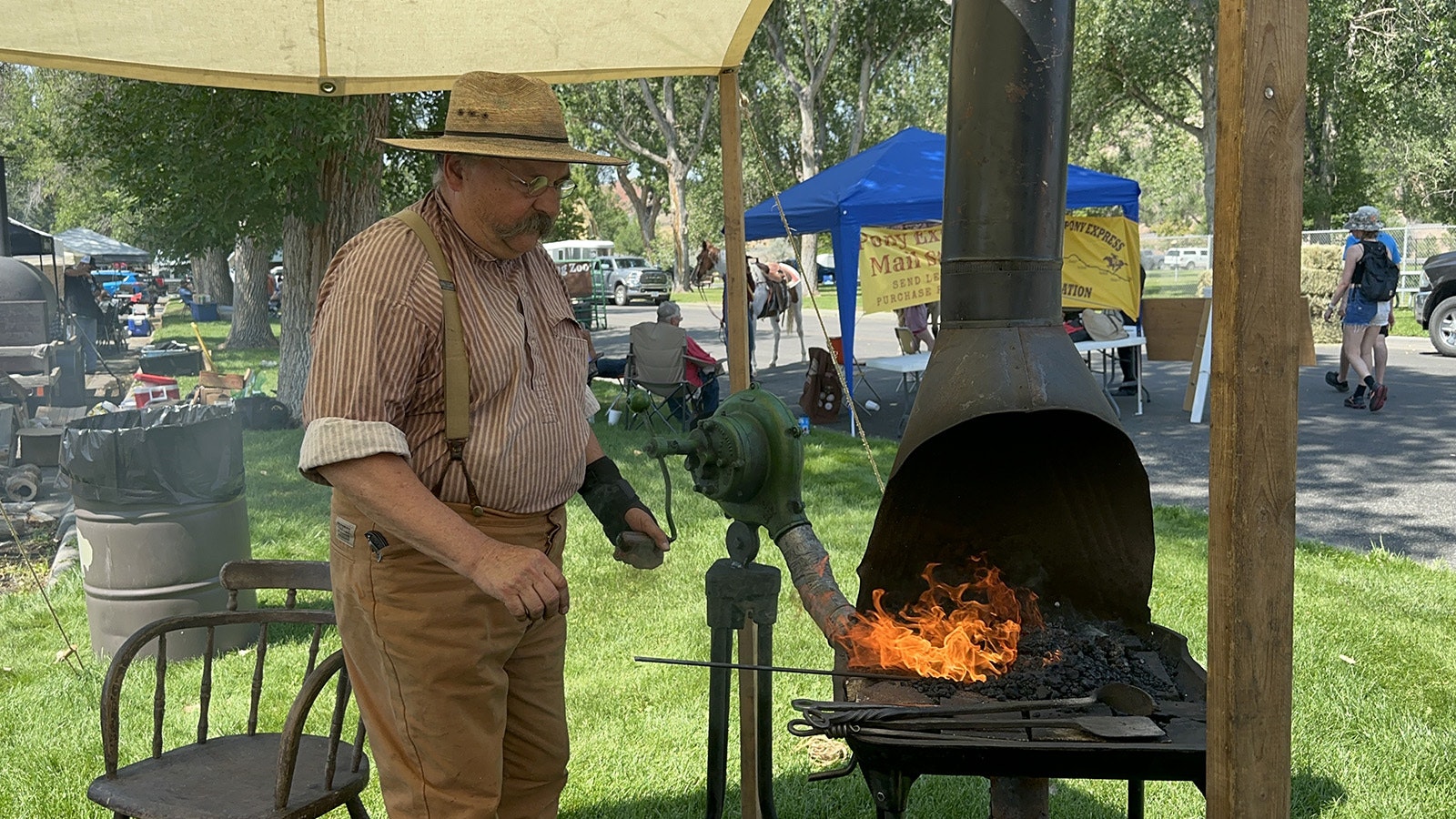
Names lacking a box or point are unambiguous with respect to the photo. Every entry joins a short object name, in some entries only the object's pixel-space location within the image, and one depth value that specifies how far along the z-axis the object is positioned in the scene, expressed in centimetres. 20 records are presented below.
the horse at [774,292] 1541
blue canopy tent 966
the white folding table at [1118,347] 1025
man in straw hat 208
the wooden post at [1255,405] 153
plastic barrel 457
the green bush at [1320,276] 1753
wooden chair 250
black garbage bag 450
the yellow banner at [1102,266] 995
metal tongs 221
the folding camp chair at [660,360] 1013
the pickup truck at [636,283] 3709
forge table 214
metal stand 290
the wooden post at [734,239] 346
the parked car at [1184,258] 3159
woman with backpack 1020
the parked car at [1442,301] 1385
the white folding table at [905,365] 993
